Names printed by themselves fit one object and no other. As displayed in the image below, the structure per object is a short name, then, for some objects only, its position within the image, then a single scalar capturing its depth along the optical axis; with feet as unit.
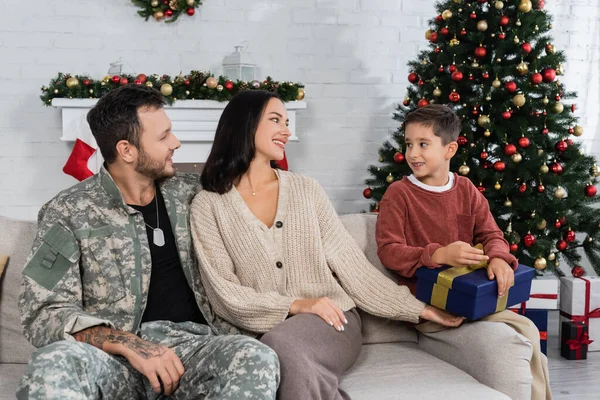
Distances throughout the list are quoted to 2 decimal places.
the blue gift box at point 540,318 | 10.93
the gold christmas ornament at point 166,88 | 12.37
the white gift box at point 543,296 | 11.13
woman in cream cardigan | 6.79
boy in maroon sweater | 7.45
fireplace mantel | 12.74
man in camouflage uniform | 5.63
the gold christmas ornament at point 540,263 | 11.42
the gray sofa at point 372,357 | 6.34
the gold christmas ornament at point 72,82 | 12.42
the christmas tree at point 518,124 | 11.31
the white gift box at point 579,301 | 11.31
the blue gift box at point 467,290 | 6.65
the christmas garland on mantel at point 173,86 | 12.39
